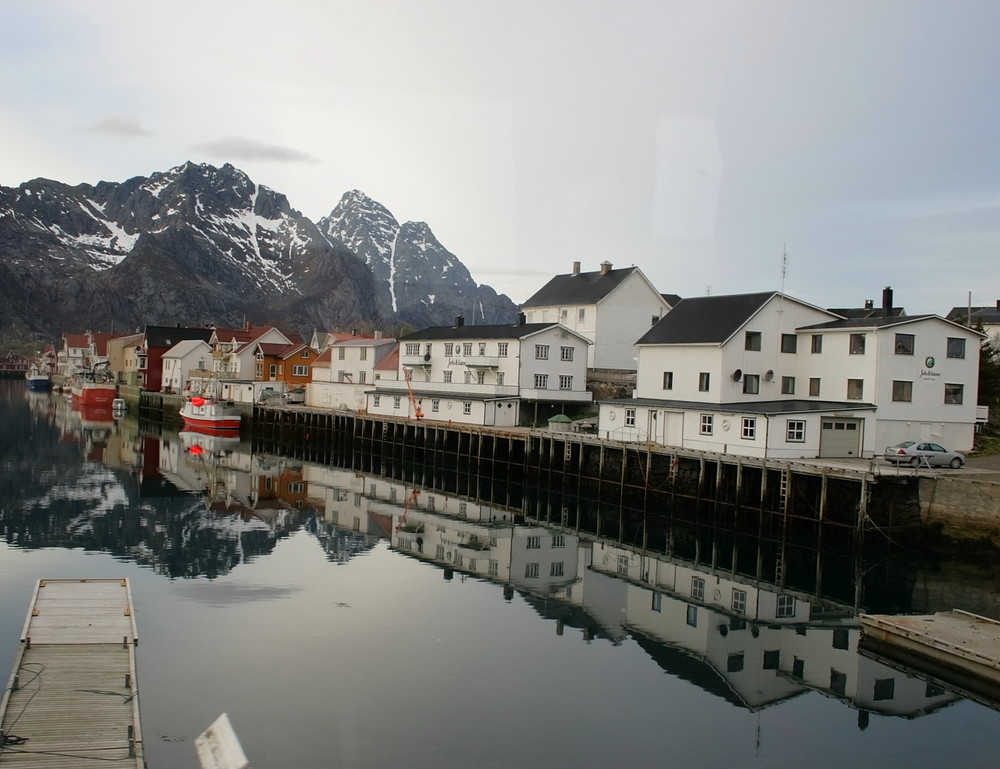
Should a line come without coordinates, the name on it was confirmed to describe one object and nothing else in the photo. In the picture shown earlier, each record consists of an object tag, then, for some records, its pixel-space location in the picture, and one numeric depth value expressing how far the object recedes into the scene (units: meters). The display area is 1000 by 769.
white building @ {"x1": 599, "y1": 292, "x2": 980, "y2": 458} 38.88
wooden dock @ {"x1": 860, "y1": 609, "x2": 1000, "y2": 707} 18.44
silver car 34.75
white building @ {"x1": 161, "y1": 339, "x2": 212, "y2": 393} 100.62
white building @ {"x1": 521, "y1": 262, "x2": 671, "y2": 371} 65.19
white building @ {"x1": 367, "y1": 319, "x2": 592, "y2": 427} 58.25
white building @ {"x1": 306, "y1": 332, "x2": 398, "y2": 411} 72.44
